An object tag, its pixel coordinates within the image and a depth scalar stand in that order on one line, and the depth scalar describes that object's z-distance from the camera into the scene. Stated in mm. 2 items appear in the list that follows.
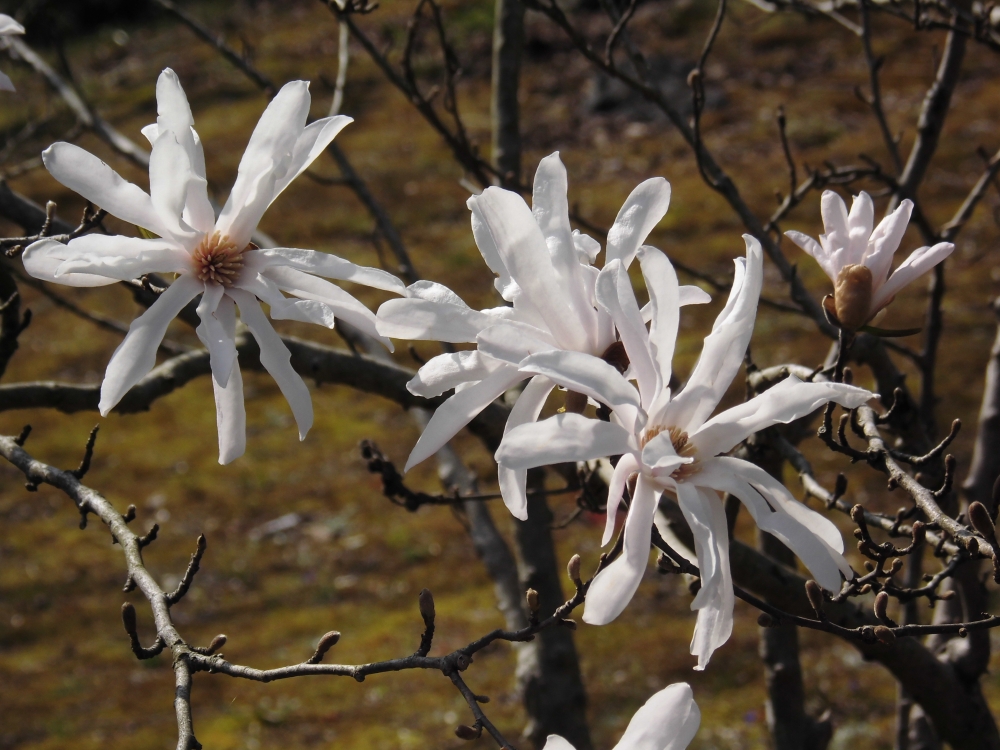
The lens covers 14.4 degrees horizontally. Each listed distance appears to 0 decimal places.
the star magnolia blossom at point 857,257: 983
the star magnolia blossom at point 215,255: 947
